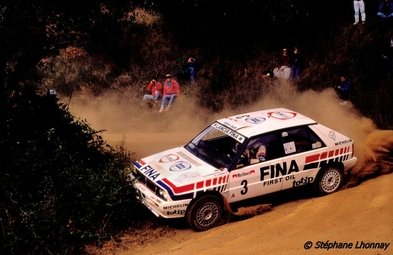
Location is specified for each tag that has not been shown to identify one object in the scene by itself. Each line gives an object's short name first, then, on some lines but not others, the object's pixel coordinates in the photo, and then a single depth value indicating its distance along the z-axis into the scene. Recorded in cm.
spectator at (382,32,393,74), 1625
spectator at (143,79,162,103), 1773
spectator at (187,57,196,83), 1877
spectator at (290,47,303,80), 1708
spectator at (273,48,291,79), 1706
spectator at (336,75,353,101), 1541
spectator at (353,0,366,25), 1764
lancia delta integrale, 955
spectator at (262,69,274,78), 1756
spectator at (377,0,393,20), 1742
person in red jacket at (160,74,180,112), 1738
